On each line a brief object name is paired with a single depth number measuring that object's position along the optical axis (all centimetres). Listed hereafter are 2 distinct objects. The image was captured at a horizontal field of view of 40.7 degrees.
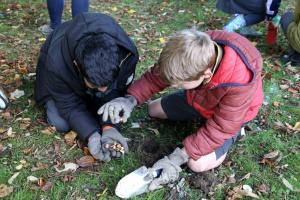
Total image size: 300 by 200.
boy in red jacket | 217
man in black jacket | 232
